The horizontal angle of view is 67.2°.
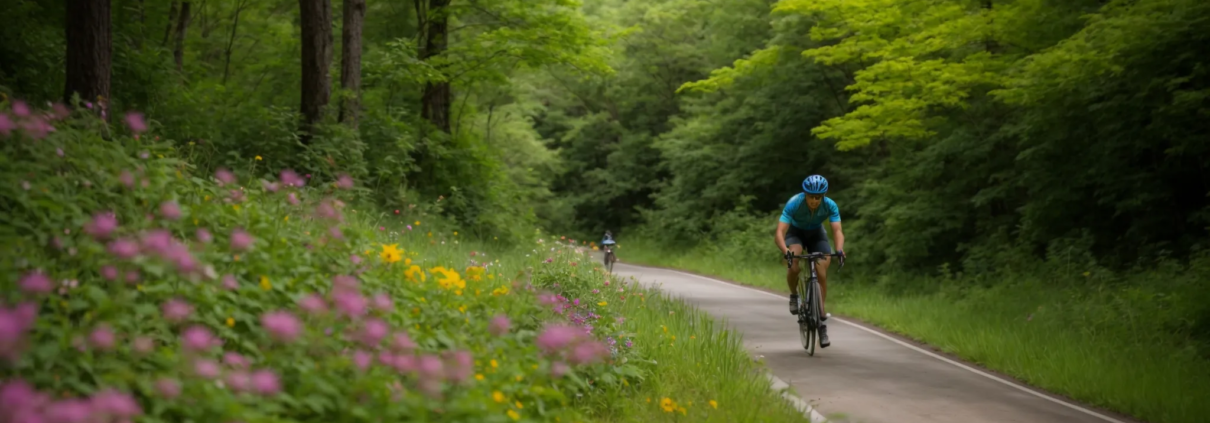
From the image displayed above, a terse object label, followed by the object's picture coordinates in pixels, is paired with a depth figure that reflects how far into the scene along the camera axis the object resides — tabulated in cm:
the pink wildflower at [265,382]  340
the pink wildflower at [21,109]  518
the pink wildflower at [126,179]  504
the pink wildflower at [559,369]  474
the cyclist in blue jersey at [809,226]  1050
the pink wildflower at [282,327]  371
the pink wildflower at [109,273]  409
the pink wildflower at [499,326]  494
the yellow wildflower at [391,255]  578
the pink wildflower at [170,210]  461
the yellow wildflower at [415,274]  593
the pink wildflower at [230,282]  434
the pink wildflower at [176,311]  389
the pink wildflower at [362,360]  383
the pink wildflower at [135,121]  518
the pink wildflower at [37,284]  367
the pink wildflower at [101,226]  426
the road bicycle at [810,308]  1043
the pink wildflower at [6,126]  452
